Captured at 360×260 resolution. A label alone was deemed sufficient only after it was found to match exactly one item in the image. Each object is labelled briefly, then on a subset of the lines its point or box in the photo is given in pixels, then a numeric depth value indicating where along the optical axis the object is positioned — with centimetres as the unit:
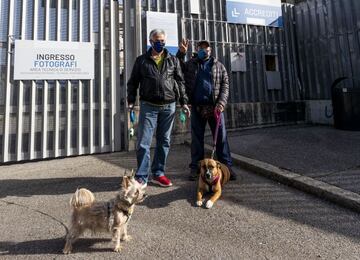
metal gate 584
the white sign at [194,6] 769
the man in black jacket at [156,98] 405
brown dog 364
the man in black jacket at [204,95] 431
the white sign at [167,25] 708
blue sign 827
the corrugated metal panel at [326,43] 794
